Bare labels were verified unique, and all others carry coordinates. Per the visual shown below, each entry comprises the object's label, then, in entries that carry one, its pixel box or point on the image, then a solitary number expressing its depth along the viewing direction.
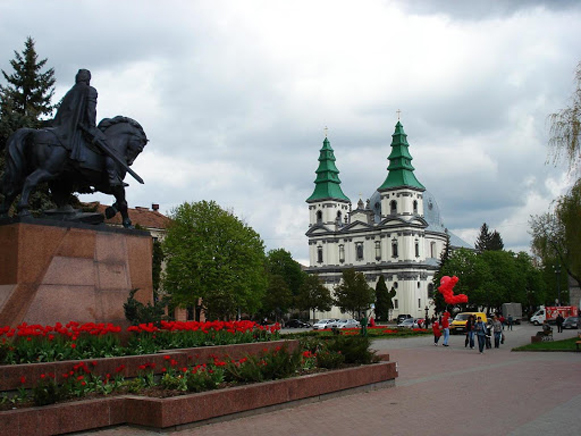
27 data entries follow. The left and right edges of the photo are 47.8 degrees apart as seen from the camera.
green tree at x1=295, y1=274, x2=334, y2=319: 103.12
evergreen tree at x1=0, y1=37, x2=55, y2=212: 37.53
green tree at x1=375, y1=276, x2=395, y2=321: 110.50
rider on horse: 14.63
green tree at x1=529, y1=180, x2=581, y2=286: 30.31
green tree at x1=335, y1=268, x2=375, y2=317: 99.25
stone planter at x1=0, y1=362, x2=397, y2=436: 8.56
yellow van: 48.38
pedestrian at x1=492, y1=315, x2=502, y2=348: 31.42
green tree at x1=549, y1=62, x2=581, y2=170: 27.34
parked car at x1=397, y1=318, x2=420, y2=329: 63.45
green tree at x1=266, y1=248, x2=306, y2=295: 117.81
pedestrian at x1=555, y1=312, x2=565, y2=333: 48.85
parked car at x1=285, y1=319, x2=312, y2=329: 92.69
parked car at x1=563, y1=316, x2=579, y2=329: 56.87
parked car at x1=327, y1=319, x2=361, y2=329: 65.25
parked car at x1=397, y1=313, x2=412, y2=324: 103.10
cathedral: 121.19
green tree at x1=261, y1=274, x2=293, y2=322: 93.81
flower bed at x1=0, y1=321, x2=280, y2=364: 10.70
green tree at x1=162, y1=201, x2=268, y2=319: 53.53
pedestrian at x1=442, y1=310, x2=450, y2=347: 34.34
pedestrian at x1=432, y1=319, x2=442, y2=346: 34.75
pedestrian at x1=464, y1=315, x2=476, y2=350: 31.80
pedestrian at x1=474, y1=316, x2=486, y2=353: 27.45
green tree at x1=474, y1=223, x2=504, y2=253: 156.12
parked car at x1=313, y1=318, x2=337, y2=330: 67.00
